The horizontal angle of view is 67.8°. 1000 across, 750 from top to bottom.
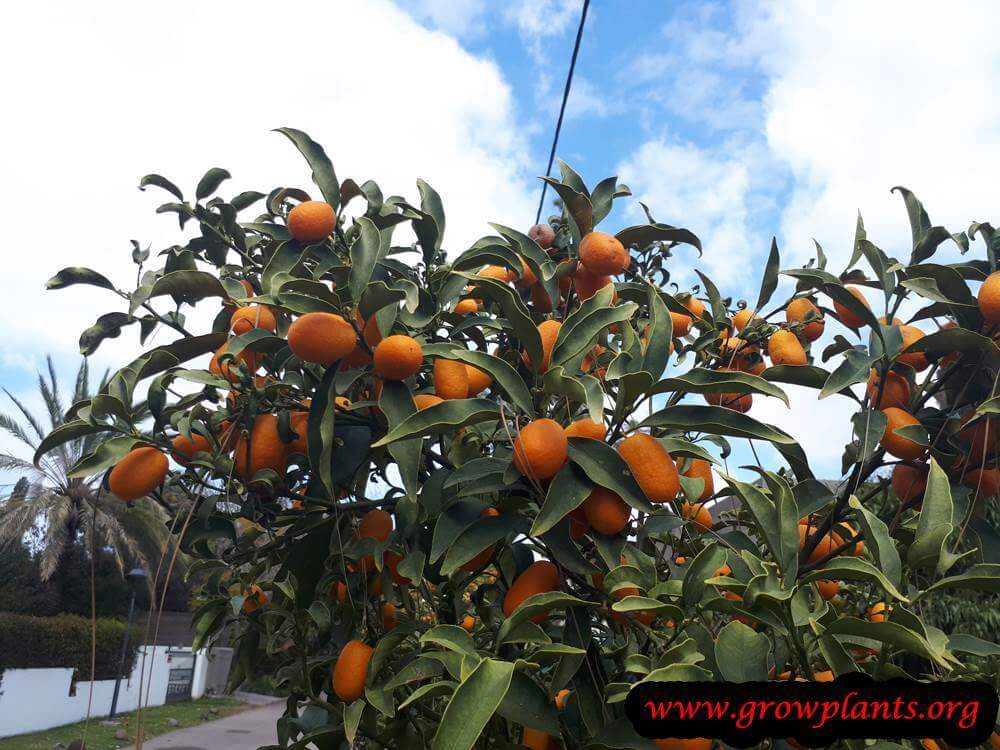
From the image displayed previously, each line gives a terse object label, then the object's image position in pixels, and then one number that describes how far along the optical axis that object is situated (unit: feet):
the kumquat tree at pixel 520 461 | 3.37
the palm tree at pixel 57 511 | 45.47
